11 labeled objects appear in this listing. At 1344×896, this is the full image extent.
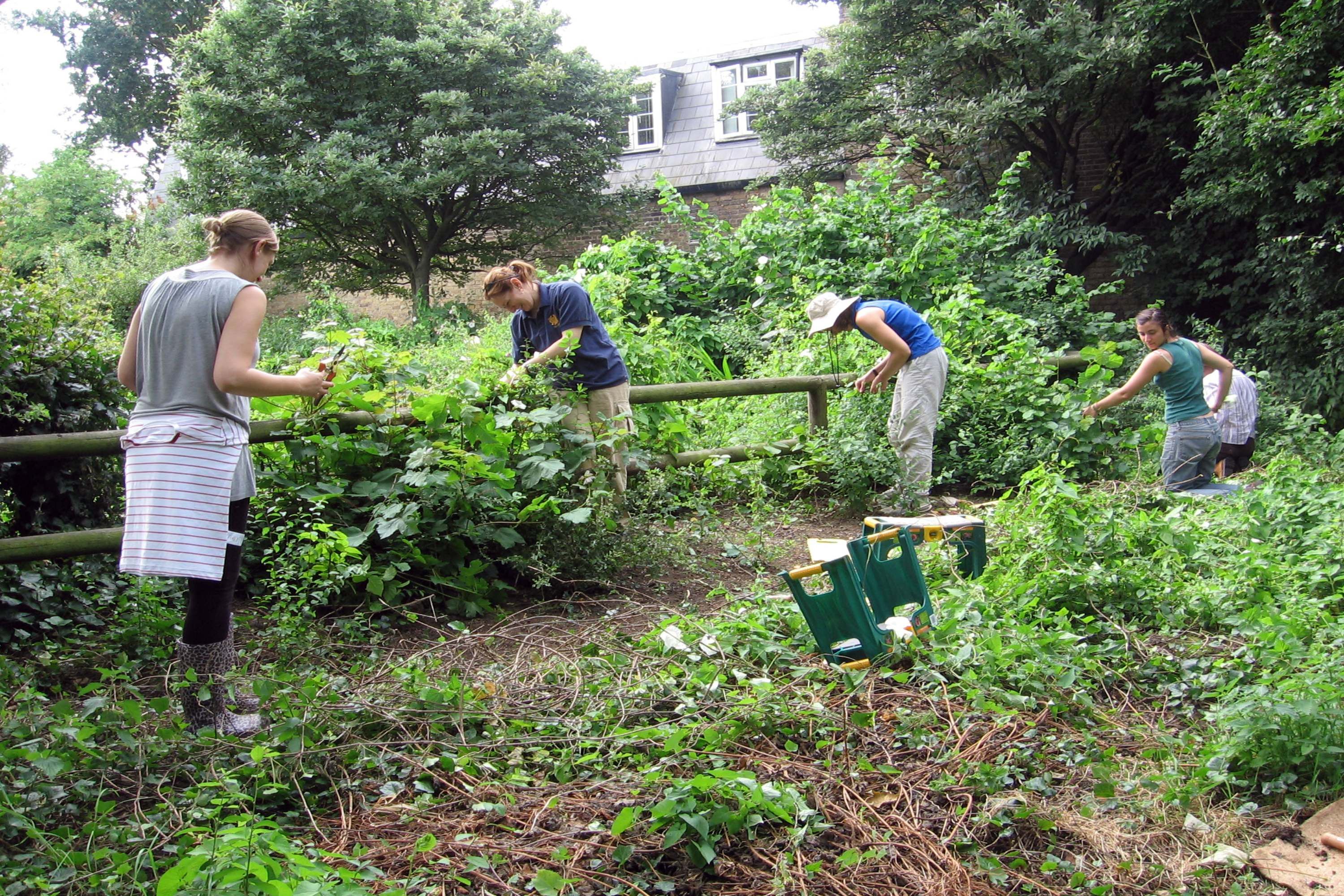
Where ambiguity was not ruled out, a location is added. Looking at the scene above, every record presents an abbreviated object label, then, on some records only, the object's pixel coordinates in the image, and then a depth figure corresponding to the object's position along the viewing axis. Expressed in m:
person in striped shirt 7.91
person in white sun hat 6.43
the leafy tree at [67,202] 30.09
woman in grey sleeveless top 2.99
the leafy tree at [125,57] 31.27
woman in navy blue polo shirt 5.40
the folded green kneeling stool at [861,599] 3.64
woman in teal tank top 6.30
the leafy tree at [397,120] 18.34
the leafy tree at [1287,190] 11.47
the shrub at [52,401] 4.20
